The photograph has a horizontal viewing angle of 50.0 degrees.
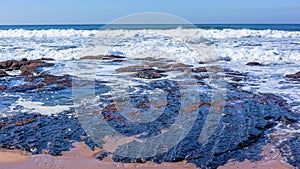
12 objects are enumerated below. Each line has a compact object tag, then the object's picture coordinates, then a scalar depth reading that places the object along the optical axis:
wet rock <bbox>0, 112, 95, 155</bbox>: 4.96
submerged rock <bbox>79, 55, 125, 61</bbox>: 16.21
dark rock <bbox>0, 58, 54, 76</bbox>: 12.37
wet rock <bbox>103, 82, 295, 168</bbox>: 4.63
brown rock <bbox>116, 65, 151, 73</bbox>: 12.40
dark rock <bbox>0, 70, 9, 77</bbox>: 11.29
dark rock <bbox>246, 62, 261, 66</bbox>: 14.63
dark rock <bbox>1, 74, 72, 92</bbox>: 9.05
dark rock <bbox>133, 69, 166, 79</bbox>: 10.98
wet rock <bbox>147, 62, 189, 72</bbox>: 12.78
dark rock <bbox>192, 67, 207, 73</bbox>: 12.42
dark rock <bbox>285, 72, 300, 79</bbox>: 11.09
